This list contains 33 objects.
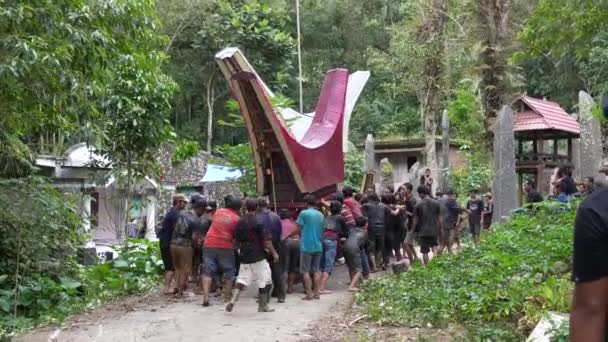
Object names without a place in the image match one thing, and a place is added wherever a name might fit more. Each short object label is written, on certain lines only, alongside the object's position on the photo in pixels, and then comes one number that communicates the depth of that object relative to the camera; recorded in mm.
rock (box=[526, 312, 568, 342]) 6445
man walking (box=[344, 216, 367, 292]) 12227
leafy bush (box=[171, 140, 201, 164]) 16156
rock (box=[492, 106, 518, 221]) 17078
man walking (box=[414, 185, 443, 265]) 14094
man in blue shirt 11414
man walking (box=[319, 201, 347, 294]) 12148
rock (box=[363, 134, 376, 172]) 25219
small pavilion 22266
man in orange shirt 10633
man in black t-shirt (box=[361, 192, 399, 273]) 13844
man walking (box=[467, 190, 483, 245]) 18391
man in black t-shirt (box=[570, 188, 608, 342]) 2646
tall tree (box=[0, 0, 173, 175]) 8570
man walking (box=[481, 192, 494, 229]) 20050
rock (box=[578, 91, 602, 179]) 20094
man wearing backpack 10203
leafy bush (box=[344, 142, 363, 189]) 25703
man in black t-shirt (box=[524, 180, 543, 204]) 18552
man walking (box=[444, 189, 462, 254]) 16253
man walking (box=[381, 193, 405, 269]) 14609
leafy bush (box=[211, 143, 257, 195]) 17188
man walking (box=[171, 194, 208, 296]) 11648
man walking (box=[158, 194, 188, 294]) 11773
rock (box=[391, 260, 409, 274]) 12945
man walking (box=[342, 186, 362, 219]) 13165
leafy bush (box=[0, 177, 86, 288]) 11258
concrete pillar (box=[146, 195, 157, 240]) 24281
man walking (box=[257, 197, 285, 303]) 10508
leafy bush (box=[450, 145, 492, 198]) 28300
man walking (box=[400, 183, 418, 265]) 15047
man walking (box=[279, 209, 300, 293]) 11633
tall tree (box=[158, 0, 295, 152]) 28438
